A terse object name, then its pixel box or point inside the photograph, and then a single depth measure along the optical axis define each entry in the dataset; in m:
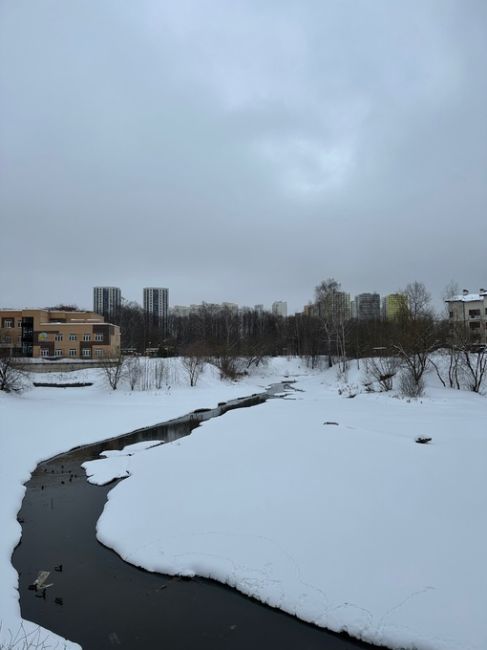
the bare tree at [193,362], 41.91
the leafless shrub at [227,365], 48.47
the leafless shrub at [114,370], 37.69
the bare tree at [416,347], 30.08
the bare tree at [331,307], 50.47
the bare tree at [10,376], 29.55
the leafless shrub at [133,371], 38.44
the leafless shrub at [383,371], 33.19
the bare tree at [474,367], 28.23
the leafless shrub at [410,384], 28.69
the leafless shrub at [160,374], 40.06
